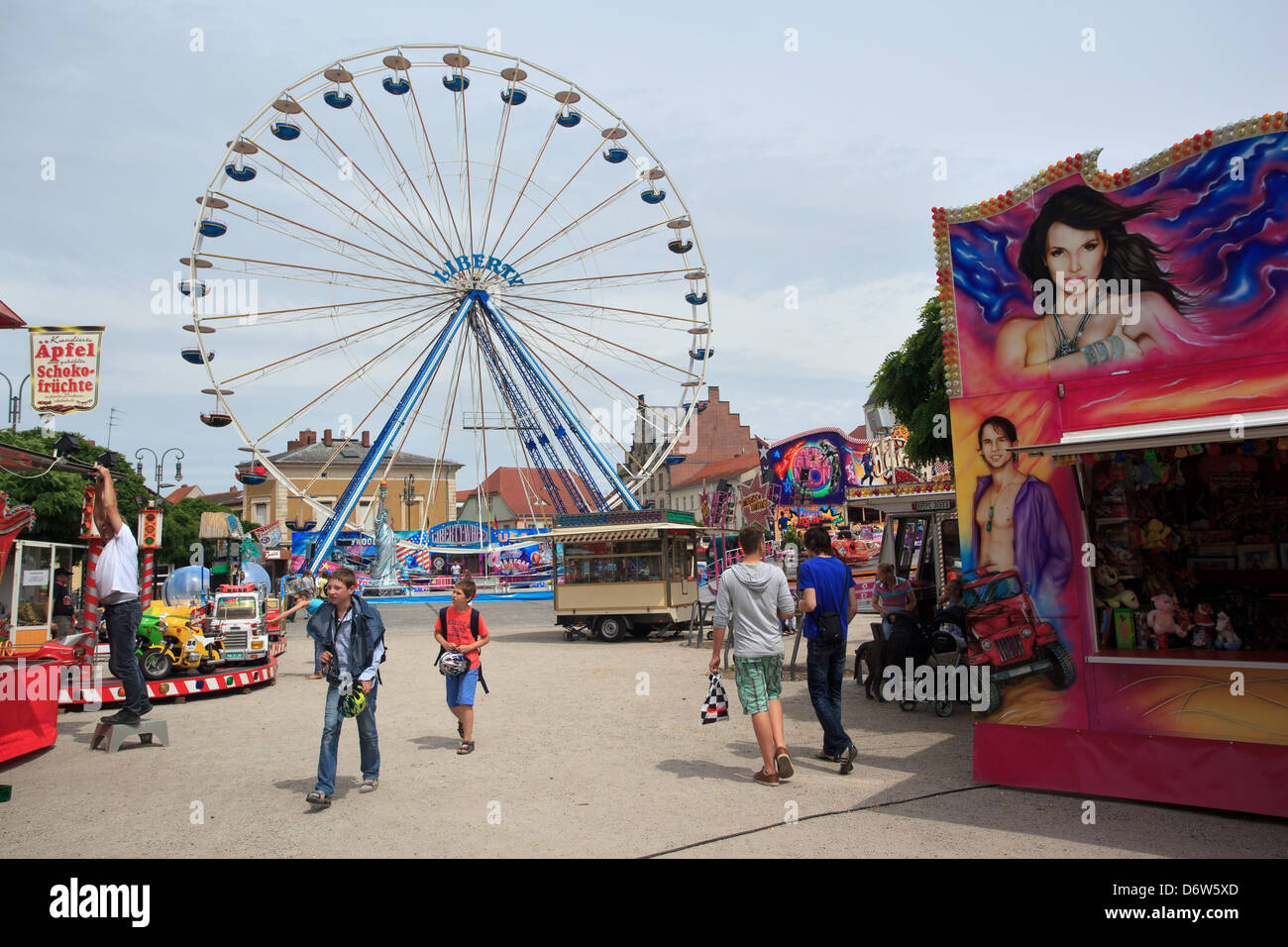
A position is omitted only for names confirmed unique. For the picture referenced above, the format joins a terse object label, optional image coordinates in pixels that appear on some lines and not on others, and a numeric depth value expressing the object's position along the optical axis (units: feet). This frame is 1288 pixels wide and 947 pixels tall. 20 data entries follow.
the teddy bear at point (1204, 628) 19.61
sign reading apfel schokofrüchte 27.09
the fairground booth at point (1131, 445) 17.69
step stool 27.61
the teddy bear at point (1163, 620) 19.86
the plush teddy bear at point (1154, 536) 21.44
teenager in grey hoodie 21.27
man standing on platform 26.23
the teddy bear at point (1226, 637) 19.45
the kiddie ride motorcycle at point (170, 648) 42.04
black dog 33.99
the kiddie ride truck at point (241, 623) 45.73
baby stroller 32.24
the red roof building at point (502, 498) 297.53
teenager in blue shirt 23.12
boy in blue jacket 21.30
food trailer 66.23
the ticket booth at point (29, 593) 37.06
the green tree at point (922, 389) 39.45
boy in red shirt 26.40
